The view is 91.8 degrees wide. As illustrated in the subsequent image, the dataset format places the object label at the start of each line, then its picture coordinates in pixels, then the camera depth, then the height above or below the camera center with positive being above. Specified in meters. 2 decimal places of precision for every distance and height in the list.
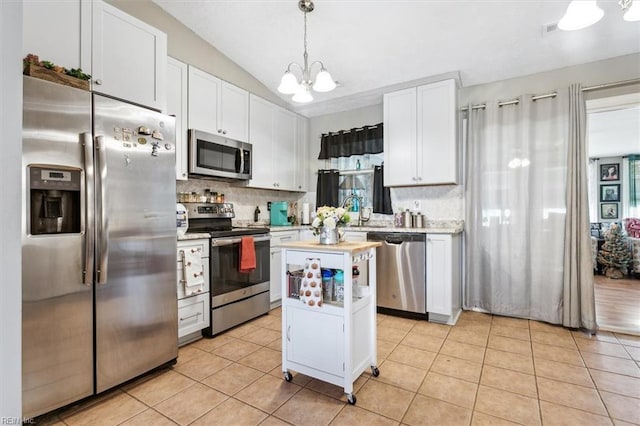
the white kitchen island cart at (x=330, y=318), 1.91 -0.68
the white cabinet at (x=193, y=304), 2.64 -0.79
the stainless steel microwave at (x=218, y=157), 3.10 +0.62
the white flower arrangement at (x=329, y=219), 2.12 -0.03
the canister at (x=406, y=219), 3.88 -0.07
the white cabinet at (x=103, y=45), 1.99 +1.21
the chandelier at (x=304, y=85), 2.46 +1.04
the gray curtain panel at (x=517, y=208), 3.19 +0.06
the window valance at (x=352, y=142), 4.21 +1.02
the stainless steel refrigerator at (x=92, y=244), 1.68 -0.18
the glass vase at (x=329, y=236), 2.15 -0.15
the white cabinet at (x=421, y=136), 3.47 +0.92
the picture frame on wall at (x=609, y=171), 6.76 +0.92
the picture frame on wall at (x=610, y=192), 6.72 +0.46
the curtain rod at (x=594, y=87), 2.95 +1.24
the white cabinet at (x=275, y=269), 3.65 -0.65
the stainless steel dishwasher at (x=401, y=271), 3.32 -0.63
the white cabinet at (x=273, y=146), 3.88 +0.92
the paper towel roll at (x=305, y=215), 4.59 -0.01
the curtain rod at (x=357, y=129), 4.23 +1.20
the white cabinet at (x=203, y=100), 3.14 +1.20
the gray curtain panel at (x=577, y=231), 3.00 -0.18
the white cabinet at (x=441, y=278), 3.19 -0.67
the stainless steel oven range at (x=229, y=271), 2.93 -0.57
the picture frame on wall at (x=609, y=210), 6.72 +0.06
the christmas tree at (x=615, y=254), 5.23 -0.71
